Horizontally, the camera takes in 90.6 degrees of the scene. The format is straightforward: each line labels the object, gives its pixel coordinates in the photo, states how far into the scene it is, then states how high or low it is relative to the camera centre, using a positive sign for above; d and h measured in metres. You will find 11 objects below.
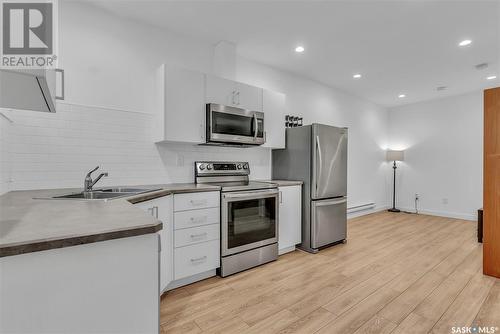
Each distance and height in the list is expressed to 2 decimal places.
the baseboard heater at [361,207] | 4.97 -0.85
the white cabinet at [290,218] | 3.02 -0.64
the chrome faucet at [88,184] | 1.90 -0.13
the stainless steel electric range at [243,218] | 2.45 -0.55
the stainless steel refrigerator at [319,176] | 3.15 -0.12
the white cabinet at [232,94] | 2.70 +0.86
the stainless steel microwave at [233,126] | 2.64 +0.47
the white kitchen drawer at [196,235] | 2.18 -0.62
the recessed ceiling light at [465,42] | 2.89 +1.48
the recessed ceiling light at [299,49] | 3.09 +1.50
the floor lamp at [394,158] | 5.79 +0.21
